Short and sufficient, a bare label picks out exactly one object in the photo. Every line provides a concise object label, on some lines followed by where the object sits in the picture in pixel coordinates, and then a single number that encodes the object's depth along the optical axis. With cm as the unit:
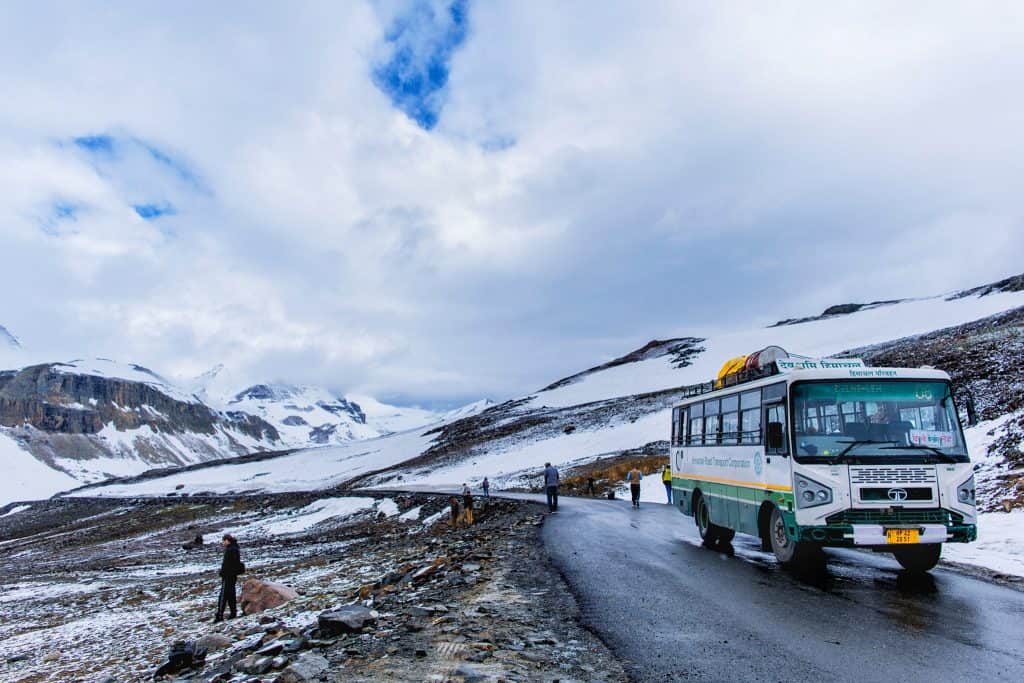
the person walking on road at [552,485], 2822
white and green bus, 1057
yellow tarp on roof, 1585
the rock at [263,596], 1612
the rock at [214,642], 1125
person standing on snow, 1605
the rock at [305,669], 671
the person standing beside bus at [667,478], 3056
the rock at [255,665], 748
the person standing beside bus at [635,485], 2967
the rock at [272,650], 831
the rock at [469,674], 635
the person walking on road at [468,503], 2935
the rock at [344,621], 871
